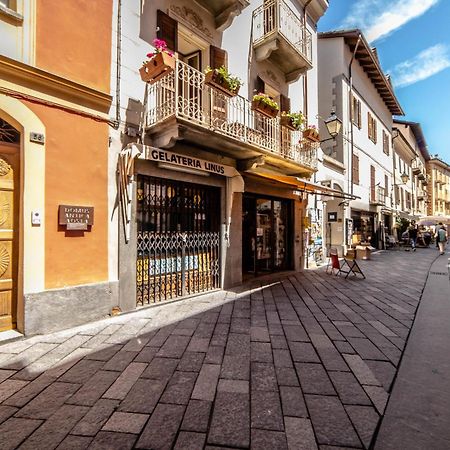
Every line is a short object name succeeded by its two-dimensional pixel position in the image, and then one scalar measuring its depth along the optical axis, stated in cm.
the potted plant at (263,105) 734
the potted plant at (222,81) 590
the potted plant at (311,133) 941
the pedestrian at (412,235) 2009
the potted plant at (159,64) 502
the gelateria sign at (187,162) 570
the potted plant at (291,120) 855
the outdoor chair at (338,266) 918
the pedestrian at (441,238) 1761
